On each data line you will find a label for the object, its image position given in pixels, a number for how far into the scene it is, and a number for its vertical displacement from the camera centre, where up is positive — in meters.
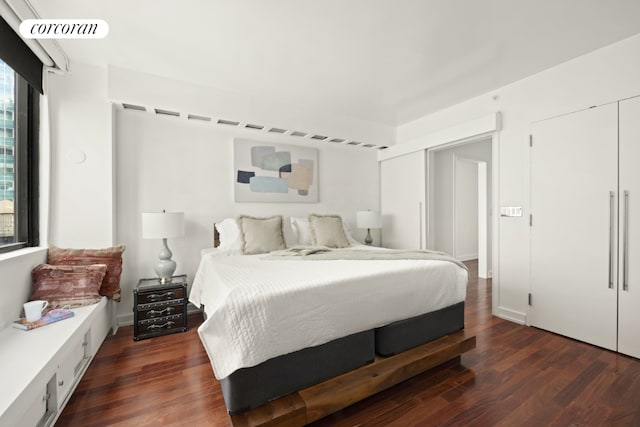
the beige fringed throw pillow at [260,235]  2.88 -0.25
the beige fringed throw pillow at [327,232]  3.33 -0.25
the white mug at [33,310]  1.71 -0.62
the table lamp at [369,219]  3.99 -0.11
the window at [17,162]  2.00 +0.39
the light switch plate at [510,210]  2.84 +0.00
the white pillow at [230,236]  2.92 -0.27
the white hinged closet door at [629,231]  2.12 -0.16
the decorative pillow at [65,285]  1.98 -0.55
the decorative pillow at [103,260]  2.27 -0.41
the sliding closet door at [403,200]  3.94 +0.17
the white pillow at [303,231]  3.40 -0.25
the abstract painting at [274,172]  3.42 +0.52
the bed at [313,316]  1.36 -0.61
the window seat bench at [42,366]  1.10 -0.72
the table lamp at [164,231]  2.60 -0.18
